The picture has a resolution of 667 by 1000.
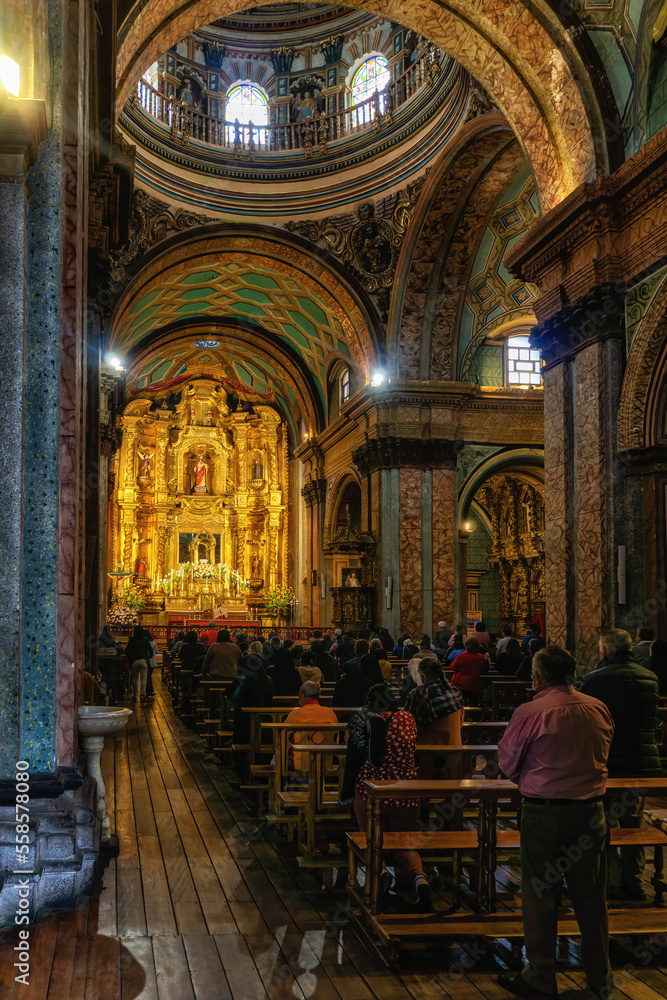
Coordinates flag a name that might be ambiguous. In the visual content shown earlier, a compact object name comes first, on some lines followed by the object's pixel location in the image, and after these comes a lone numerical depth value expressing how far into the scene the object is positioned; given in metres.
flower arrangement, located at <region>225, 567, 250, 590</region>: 32.84
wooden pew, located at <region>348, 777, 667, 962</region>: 4.11
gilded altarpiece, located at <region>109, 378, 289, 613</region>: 32.94
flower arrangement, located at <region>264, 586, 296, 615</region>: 30.13
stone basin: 5.35
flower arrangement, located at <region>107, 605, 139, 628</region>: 25.28
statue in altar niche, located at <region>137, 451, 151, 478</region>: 33.88
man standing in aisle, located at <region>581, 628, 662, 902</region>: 4.92
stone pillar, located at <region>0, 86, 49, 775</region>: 4.85
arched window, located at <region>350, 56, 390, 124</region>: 20.45
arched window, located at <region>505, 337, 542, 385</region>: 21.02
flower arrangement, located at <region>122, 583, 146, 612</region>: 29.22
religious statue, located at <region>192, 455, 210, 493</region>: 34.75
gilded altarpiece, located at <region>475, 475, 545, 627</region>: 26.09
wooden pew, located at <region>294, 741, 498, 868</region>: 5.26
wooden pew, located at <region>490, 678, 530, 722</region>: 10.31
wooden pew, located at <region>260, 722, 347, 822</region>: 6.10
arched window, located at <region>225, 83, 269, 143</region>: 21.75
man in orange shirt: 6.69
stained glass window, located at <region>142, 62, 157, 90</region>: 19.73
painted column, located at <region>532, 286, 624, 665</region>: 10.23
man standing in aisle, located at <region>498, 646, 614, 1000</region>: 3.67
